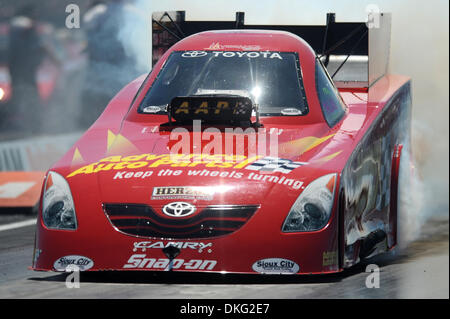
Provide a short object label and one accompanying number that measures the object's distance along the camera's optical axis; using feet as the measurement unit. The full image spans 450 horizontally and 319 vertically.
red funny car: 36.60
